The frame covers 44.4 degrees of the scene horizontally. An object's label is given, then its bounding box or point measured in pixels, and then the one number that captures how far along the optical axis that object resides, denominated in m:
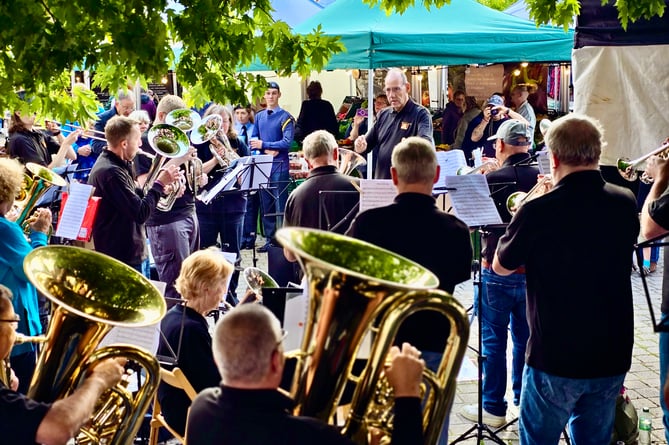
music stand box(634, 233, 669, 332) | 2.95
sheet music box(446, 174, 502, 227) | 4.87
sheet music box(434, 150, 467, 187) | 6.66
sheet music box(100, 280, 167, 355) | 4.03
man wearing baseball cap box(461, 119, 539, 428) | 5.59
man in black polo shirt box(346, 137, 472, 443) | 3.94
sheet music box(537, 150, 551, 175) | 5.78
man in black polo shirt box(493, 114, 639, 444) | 3.82
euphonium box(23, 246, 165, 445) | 3.16
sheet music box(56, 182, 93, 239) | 5.98
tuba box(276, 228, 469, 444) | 2.76
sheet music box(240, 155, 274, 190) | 8.36
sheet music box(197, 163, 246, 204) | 7.89
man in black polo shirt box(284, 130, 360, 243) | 5.85
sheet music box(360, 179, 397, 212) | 4.86
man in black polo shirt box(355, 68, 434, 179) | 7.66
